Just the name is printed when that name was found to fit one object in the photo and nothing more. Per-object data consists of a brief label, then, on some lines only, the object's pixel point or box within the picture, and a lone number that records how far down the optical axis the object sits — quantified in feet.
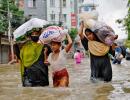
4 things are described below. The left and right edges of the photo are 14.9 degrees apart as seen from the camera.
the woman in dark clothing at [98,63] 36.86
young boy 32.17
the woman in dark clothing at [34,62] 31.63
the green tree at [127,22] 93.40
